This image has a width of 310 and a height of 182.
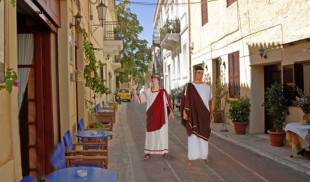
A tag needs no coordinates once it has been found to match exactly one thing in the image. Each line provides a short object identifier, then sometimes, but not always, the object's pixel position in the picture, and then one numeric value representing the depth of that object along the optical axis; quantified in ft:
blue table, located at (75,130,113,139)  17.90
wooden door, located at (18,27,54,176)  15.40
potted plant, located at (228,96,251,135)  29.30
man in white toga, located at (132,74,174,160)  20.45
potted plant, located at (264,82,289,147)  23.39
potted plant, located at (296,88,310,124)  19.06
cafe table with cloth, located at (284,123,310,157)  18.69
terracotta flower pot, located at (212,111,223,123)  38.73
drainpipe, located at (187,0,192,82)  53.21
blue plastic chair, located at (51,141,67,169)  11.90
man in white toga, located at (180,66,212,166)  18.90
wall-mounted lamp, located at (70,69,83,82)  19.05
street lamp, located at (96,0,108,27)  31.63
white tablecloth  18.62
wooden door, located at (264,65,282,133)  27.84
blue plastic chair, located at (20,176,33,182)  8.22
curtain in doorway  14.74
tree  99.25
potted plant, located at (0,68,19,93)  5.49
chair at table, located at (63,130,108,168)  13.81
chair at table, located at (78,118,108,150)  17.22
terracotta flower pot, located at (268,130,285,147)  23.26
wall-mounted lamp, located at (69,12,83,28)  21.70
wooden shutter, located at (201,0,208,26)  44.50
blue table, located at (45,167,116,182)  9.73
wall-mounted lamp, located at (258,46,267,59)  26.72
